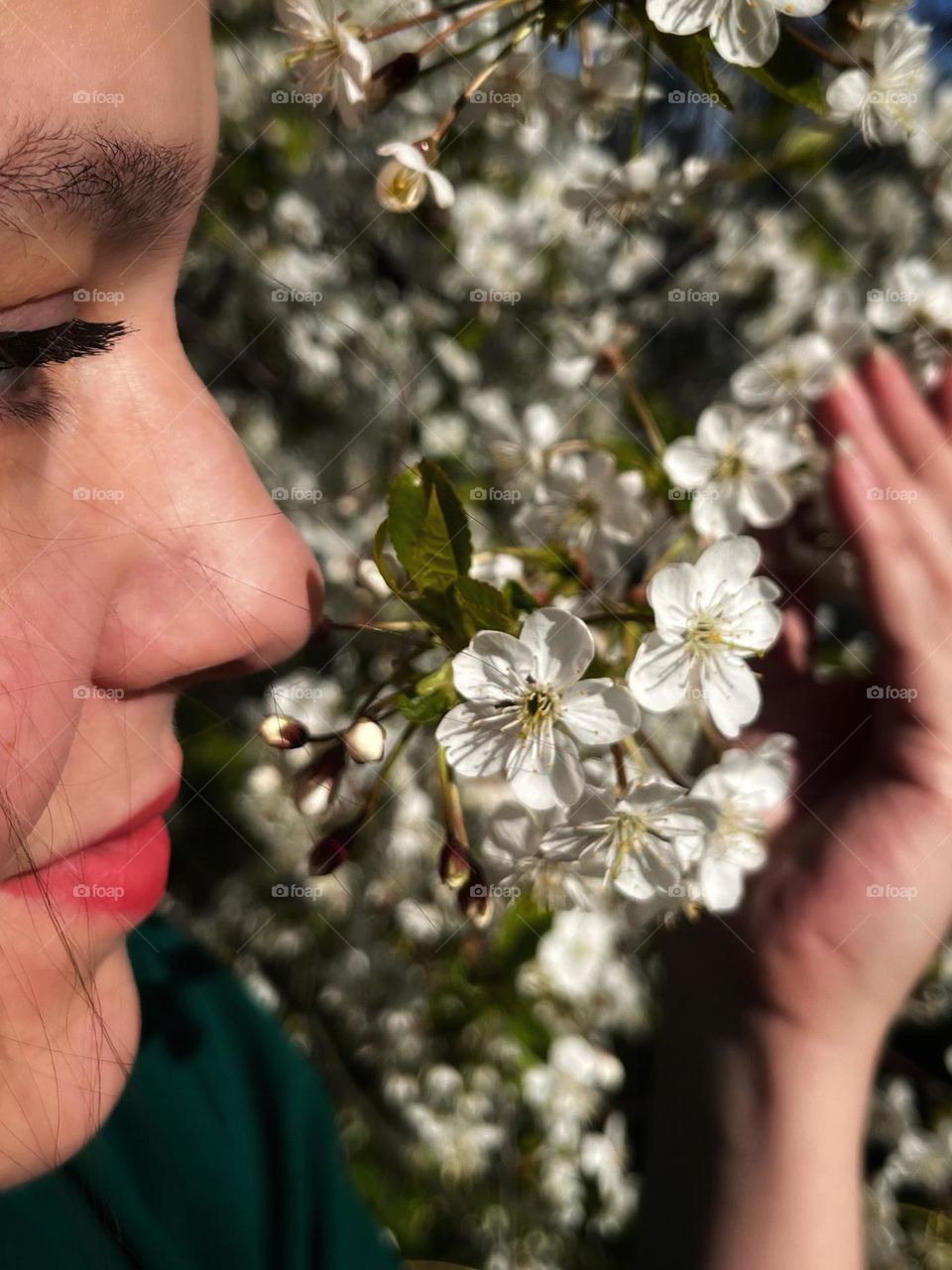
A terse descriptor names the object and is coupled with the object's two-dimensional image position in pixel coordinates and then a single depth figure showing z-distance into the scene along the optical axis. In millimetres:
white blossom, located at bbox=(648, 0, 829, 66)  194
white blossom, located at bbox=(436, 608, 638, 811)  196
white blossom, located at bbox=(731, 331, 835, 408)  246
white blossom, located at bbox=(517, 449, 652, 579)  236
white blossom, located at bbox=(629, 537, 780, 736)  202
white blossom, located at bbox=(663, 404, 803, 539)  232
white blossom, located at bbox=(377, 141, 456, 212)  217
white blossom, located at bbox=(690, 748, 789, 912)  214
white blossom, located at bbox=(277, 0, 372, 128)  214
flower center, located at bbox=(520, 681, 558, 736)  198
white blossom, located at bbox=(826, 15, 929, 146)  215
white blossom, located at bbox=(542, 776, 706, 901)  200
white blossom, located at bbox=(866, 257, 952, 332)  252
